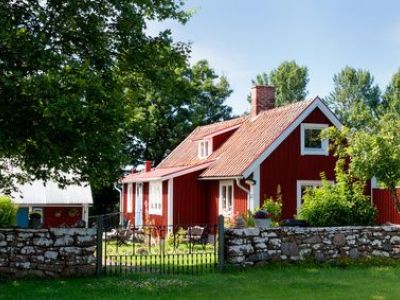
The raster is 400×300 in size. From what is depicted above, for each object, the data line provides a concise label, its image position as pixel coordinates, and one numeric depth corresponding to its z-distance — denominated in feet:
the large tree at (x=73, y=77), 40.96
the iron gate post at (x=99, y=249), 46.52
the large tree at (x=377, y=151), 57.47
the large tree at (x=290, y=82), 201.26
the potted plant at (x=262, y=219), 52.37
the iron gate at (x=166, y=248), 47.73
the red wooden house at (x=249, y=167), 79.82
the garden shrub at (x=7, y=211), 58.00
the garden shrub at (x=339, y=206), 59.62
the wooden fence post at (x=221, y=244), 48.93
